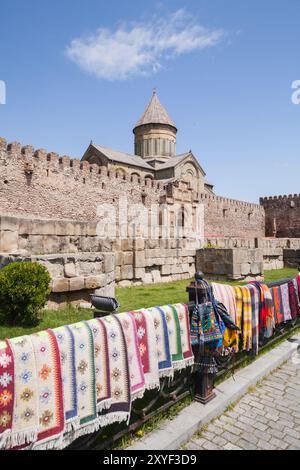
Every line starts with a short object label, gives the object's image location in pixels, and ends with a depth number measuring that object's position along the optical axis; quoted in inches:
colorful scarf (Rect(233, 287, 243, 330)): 166.4
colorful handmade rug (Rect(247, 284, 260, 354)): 172.6
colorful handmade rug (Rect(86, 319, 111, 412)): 89.1
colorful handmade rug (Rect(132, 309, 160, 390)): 104.0
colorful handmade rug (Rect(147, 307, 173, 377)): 110.3
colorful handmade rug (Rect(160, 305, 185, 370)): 115.1
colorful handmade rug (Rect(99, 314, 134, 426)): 92.2
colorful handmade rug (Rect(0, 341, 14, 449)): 68.0
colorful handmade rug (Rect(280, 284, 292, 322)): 210.4
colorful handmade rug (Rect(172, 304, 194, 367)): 119.3
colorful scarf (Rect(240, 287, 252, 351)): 165.7
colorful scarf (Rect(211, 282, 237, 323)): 156.0
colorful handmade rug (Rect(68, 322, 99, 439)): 83.3
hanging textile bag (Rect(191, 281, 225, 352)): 125.8
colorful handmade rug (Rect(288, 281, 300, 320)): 222.1
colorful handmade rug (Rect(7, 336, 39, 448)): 70.3
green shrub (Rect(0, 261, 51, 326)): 161.2
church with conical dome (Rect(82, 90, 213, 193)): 1293.1
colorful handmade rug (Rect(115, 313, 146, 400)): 97.4
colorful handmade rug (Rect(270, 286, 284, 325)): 201.5
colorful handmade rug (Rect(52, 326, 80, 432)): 80.1
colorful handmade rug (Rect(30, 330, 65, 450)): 74.8
